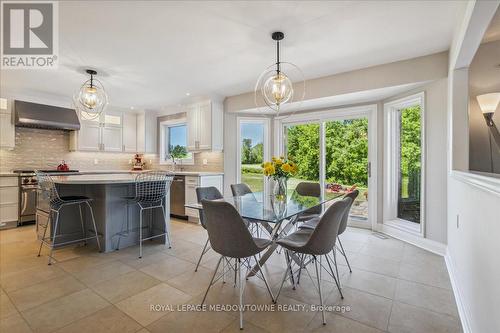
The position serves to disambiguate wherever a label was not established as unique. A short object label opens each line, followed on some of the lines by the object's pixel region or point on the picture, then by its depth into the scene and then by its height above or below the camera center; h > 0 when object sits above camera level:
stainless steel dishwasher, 5.03 -0.62
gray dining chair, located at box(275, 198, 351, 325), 1.80 -0.52
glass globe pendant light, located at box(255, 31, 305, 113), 2.62 +0.88
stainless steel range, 4.40 -0.50
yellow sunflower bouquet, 2.58 -0.03
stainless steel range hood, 4.46 +0.97
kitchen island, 3.16 -0.67
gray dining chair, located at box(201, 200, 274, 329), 1.73 -0.48
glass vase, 2.68 -0.25
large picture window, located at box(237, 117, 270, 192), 5.21 +0.37
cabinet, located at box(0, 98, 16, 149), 4.40 +0.75
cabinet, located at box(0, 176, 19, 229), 4.24 -0.60
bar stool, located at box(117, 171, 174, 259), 3.14 -0.32
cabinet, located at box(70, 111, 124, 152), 5.45 +0.76
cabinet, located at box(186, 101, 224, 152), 4.98 +0.84
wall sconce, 2.46 +0.63
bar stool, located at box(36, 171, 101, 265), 2.87 -0.40
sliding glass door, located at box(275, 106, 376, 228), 4.28 +0.31
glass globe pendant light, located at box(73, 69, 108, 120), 3.27 +0.93
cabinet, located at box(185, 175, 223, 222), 4.71 -0.34
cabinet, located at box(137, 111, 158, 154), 6.18 +0.88
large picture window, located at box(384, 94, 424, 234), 3.66 +0.05
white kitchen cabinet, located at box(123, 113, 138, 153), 6.20 +0.87
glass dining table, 1.94 -0.38
